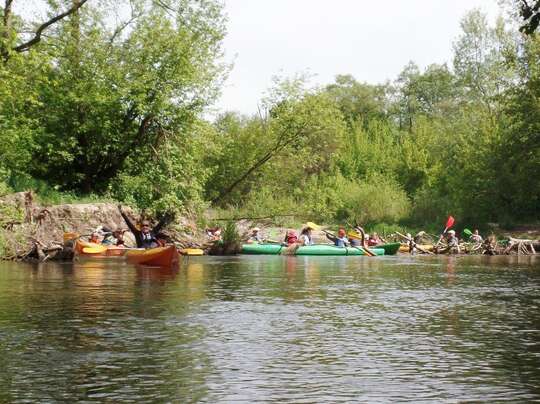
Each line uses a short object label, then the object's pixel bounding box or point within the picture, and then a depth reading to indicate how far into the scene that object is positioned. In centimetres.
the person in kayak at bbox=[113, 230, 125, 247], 3319
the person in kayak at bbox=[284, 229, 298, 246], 3919
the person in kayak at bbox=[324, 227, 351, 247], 3934
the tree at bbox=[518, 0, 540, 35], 1023
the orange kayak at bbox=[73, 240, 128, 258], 3178
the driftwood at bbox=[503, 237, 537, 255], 4225
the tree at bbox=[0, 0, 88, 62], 2403
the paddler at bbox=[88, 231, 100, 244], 3262
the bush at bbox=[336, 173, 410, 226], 5376
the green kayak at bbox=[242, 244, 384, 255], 3778
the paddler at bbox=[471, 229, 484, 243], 4381
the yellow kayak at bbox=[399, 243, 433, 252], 4368
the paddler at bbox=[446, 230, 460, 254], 4253
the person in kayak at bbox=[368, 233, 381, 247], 4341
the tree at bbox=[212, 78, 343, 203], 4644
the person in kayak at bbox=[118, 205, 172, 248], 3266
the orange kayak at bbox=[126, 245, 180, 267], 2853
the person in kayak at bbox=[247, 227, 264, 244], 4063
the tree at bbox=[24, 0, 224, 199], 3578
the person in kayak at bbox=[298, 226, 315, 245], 3909
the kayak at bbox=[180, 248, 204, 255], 3616
